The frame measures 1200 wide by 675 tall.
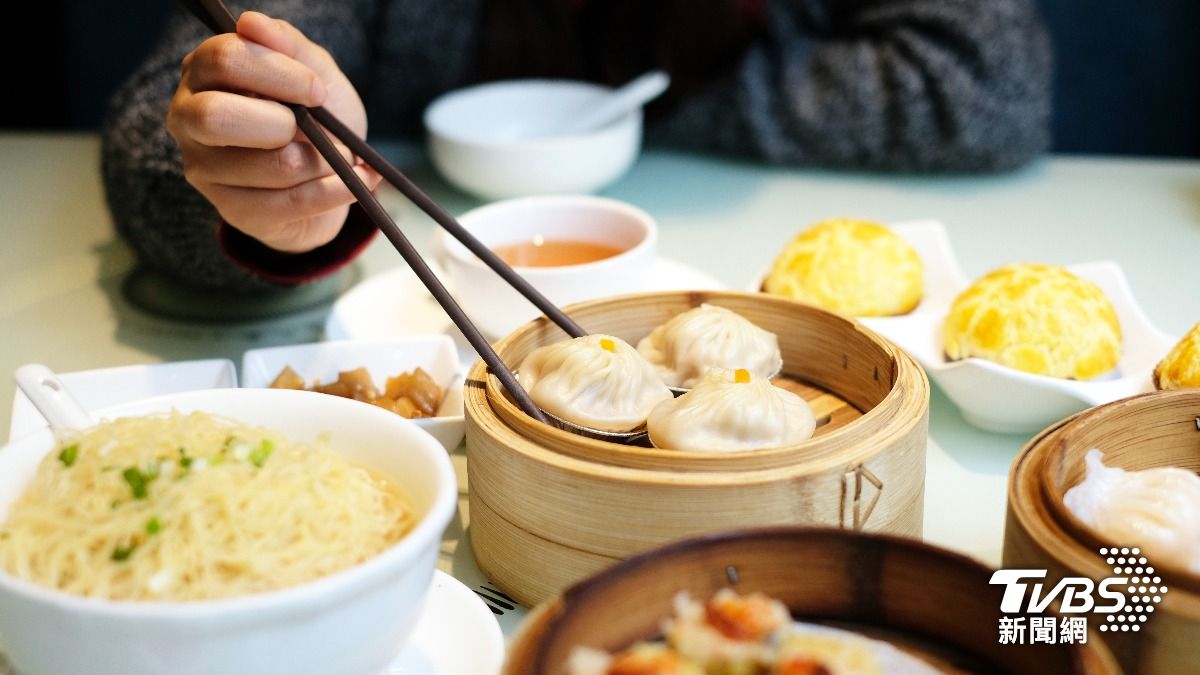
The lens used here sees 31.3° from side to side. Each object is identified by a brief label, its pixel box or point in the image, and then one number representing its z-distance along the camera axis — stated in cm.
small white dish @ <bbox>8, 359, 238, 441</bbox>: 79
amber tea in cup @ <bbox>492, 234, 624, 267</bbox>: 89
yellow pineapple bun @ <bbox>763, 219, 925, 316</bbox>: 86
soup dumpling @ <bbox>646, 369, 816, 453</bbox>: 71
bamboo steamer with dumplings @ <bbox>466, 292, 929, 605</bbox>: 67
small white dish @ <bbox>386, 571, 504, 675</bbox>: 66
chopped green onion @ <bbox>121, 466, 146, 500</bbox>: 65
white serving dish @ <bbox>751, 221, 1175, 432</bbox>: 77
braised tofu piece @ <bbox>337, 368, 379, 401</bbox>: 79
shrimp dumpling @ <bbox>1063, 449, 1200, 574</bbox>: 66
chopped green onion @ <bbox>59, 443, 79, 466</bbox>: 66
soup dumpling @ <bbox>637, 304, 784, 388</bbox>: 75
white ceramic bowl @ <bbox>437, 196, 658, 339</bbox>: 84
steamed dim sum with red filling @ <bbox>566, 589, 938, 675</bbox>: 60
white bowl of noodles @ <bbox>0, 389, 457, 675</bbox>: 61
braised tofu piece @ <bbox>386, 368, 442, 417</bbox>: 79
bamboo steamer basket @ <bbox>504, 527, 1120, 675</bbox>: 62
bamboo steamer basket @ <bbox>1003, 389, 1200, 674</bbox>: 63
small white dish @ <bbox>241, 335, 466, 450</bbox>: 80
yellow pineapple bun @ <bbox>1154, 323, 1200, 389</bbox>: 75
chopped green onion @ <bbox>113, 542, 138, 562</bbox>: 63
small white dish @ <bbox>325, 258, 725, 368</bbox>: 87
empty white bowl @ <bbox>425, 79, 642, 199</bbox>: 103
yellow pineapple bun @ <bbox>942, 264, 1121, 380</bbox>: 79
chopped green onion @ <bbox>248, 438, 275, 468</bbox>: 66
